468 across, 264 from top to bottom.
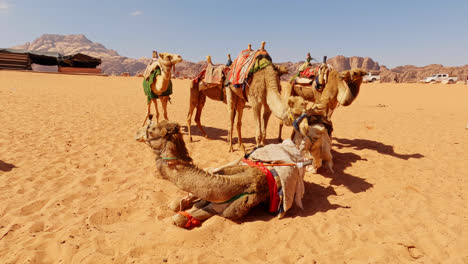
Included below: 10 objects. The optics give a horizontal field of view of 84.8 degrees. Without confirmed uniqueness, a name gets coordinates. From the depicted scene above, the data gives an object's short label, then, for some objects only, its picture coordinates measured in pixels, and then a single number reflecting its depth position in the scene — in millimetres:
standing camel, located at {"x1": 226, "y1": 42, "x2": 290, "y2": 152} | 4850
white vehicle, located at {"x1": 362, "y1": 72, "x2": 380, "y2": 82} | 38906
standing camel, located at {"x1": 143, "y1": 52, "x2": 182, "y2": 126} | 6594
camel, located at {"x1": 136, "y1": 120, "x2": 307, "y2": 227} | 2928
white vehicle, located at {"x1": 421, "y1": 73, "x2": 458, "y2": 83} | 36444
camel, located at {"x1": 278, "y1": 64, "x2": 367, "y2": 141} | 6613
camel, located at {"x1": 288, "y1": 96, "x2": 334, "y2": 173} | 3806
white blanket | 3322
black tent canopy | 31516
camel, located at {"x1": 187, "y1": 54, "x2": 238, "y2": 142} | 7117
